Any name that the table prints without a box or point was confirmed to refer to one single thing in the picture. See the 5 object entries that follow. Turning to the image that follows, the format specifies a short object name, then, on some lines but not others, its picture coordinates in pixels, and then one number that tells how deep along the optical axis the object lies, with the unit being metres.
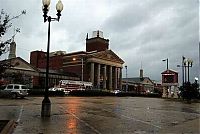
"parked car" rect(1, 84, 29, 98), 40.00
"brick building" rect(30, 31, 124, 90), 104.12
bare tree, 13.65
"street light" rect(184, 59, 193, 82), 52.97
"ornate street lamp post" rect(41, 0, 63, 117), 18.38
